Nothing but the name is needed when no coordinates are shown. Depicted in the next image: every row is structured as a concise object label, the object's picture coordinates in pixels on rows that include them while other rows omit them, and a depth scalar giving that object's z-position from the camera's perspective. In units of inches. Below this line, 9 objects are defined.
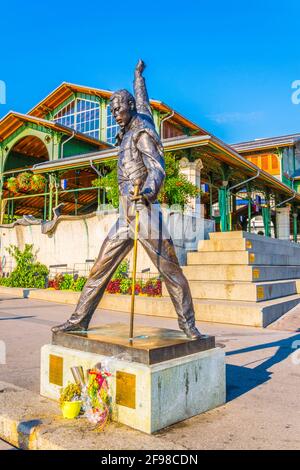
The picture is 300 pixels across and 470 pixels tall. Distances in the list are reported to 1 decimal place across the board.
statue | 150.0
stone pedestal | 120.5
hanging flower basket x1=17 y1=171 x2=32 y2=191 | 803.4
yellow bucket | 125.5
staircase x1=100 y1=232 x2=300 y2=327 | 334.3
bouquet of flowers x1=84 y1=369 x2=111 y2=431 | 119.4
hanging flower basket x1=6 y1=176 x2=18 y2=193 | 830.5
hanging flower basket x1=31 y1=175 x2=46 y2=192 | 777.6
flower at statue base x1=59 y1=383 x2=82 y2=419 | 125.6
